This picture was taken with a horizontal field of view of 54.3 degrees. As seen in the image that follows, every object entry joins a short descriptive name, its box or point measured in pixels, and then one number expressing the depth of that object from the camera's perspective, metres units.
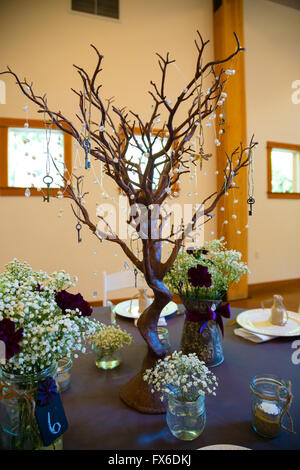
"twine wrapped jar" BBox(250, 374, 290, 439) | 0.65
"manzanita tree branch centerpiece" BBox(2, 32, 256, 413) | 0.74
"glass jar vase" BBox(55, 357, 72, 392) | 0.83
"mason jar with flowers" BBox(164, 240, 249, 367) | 0.90
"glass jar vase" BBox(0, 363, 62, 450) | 0.58
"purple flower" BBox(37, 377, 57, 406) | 0.57
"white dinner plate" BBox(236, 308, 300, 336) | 1.14
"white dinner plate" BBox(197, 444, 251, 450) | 0.60
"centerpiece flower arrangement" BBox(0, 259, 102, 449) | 0.58
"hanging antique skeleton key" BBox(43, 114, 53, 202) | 0.84
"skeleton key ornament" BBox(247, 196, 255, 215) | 1.00
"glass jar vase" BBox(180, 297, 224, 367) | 0.92
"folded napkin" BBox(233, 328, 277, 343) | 1.11
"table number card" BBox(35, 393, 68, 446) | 0.57
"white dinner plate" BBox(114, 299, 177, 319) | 1.37
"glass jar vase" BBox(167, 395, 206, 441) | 0.64
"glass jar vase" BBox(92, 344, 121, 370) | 0.95
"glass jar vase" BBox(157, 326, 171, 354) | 1.00
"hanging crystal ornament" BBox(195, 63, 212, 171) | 0.73
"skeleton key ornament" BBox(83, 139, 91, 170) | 0.71
